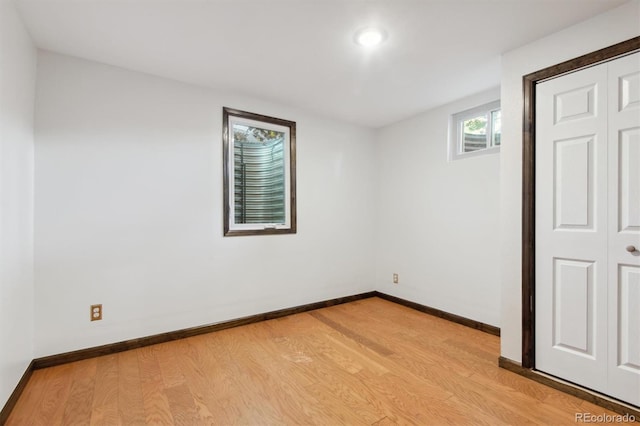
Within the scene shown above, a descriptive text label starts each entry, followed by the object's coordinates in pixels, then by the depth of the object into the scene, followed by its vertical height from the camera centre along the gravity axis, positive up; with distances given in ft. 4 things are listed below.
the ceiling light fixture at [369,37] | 6.32 +3.87
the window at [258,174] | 9.75 +1.35
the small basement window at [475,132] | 9.48 +2.76
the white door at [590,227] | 5.47 -0.29
